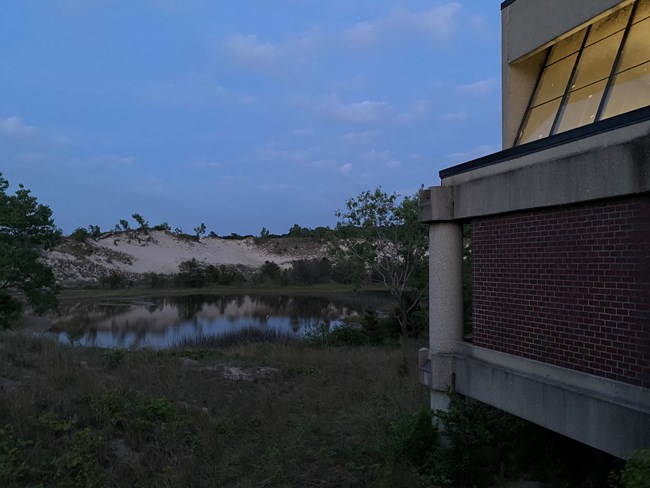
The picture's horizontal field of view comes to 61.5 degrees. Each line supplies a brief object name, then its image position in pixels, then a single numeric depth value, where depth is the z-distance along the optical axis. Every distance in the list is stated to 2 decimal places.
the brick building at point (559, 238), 4.64
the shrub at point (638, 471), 3.27
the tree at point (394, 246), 23.94
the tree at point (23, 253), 21.58
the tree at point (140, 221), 93.59
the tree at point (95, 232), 86.56
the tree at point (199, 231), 101.22
